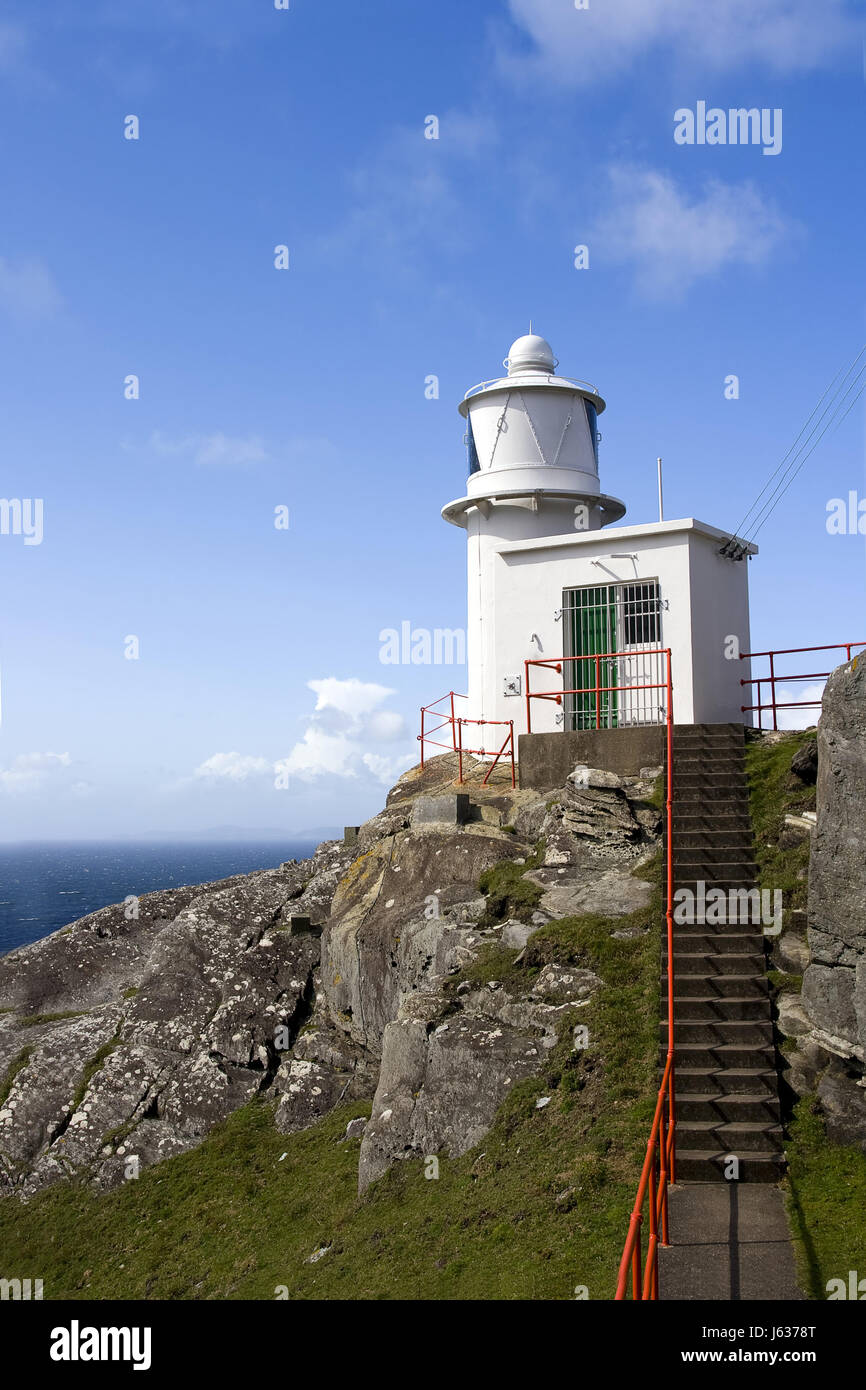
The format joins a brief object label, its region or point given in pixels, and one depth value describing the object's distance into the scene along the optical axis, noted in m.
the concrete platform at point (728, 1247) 8.85
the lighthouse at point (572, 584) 21.17
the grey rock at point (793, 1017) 12.38
